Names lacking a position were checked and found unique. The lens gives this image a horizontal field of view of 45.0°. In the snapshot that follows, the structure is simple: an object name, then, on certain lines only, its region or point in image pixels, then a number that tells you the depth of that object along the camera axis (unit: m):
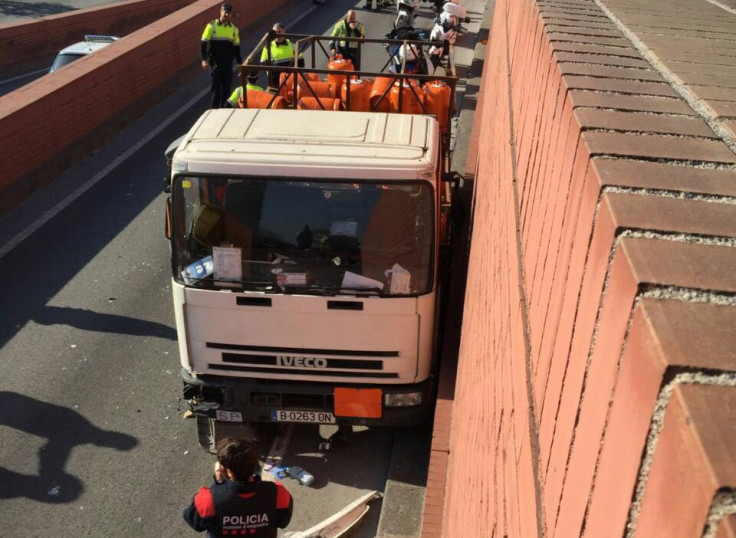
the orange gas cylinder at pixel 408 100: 9.88
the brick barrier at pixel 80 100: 13.29
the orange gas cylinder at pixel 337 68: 10.62
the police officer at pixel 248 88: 10.26
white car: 18.00
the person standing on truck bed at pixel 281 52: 14.59
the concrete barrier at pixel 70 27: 24.34
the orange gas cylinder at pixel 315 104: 9.90
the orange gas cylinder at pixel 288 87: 9.87
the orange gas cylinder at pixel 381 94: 10.02
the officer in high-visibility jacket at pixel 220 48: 17.06
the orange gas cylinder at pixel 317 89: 10.59
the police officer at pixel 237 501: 5.06
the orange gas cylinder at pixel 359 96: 10.33
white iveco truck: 6.47
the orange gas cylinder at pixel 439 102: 9.91
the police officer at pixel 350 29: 18.22
